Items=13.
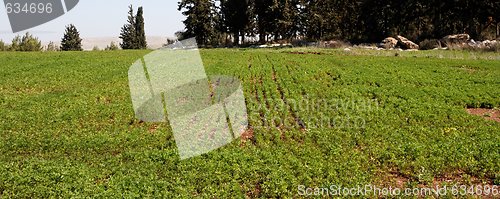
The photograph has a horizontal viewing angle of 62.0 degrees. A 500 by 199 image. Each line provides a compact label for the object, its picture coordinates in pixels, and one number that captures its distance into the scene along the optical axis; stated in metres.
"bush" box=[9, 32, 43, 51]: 121.67
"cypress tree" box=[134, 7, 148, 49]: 125.72
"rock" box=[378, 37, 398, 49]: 66.52
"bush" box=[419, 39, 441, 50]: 63.20
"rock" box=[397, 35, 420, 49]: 66.12
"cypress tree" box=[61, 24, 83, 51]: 127.87
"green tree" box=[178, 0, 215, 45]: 99.06
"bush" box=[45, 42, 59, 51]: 126.29
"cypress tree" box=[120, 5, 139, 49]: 121.69
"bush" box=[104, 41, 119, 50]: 138.89
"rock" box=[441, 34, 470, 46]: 61.94
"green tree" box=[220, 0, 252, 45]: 98.31
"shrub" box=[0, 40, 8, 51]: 115.59
